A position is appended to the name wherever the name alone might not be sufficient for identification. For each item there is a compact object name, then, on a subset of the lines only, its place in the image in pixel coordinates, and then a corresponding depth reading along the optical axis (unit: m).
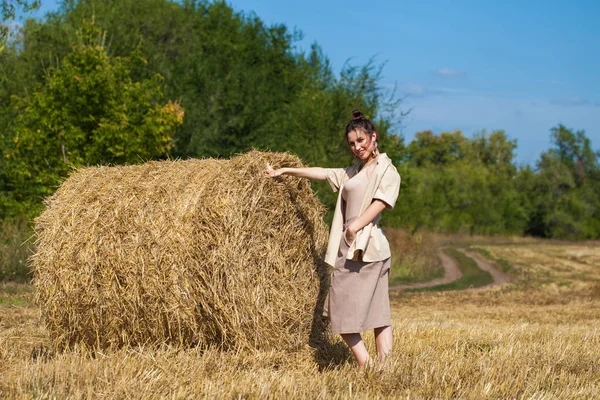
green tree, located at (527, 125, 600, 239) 75.19
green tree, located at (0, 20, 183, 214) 20.83
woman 5.96
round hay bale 6.40
